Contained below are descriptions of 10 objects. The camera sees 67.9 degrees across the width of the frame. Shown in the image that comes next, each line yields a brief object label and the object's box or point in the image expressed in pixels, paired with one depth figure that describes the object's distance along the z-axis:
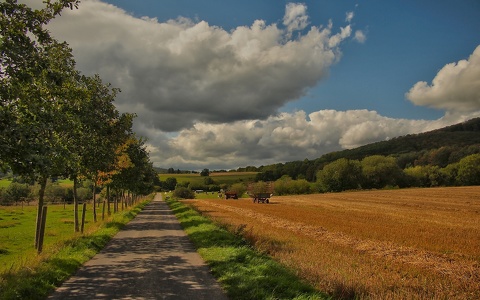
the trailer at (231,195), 98.56
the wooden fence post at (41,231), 15.13
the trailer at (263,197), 72.69
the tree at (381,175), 118.06
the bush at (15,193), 100.88
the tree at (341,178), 117.81
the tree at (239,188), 131.62
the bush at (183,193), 125.81
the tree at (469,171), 103.31
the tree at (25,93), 8.32
